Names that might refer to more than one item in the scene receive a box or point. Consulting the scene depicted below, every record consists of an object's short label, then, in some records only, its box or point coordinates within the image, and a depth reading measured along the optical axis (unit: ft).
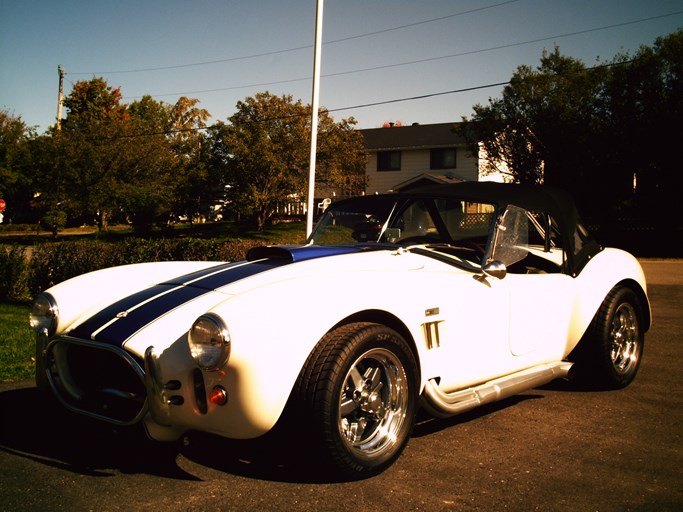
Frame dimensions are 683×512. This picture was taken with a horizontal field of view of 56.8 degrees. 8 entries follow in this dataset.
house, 122.42
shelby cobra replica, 9.34
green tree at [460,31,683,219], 71.00
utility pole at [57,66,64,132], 126.62
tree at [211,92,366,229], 98.84
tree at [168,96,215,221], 107.65
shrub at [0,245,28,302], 34.22
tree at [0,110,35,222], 128.77
